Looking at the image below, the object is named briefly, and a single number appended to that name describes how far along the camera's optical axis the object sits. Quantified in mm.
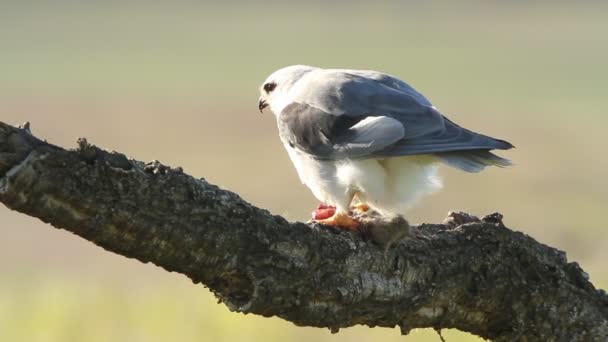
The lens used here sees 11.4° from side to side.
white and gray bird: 16031
